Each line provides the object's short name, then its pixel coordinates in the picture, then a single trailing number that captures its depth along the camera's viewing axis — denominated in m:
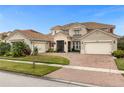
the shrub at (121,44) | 12.64
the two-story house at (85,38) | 12.61
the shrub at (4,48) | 14.36
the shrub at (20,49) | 12.43
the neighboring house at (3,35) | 15.75
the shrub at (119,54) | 10.77
